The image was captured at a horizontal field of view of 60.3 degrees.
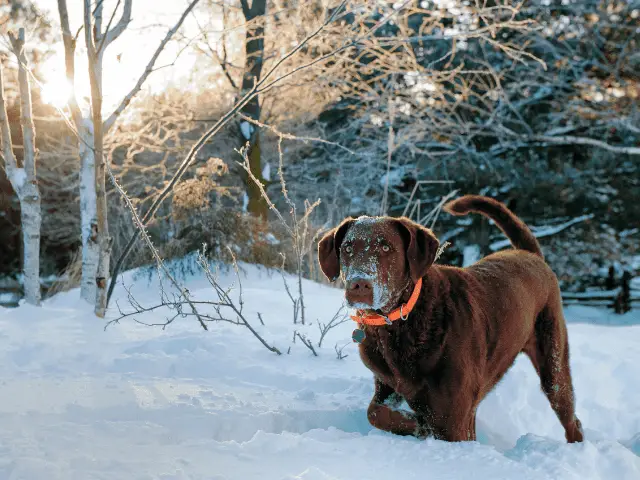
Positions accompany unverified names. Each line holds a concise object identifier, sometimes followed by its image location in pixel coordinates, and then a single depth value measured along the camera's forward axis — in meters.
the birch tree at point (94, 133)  4.48
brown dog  2.44
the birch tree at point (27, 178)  5.02
